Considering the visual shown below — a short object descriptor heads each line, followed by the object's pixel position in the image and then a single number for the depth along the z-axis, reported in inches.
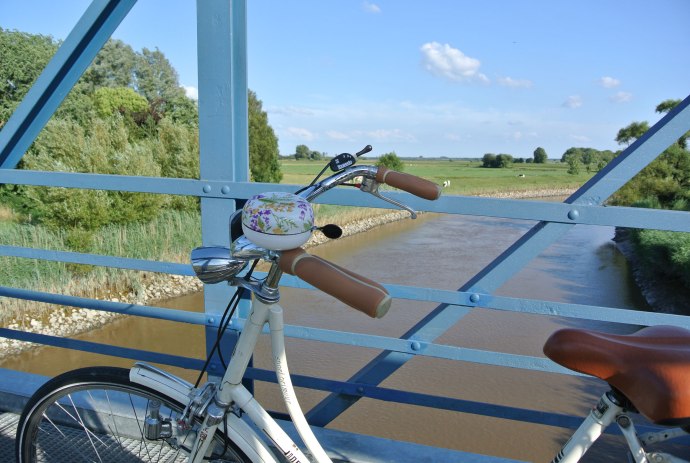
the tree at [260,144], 595.8
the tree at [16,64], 617.6
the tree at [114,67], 1065.5
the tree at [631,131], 732.7
